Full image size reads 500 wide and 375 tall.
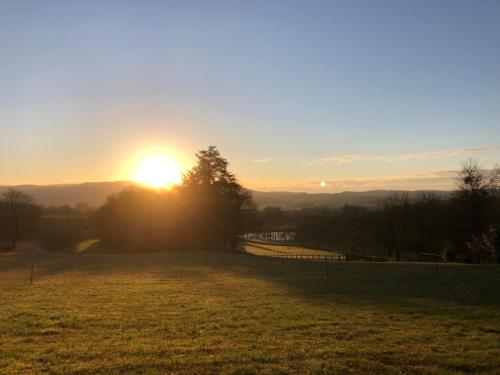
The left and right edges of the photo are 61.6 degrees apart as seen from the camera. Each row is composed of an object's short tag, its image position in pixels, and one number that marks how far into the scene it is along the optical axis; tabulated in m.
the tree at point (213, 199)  64.62
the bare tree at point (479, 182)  50.25
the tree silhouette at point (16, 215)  74.00
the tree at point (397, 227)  65.69
